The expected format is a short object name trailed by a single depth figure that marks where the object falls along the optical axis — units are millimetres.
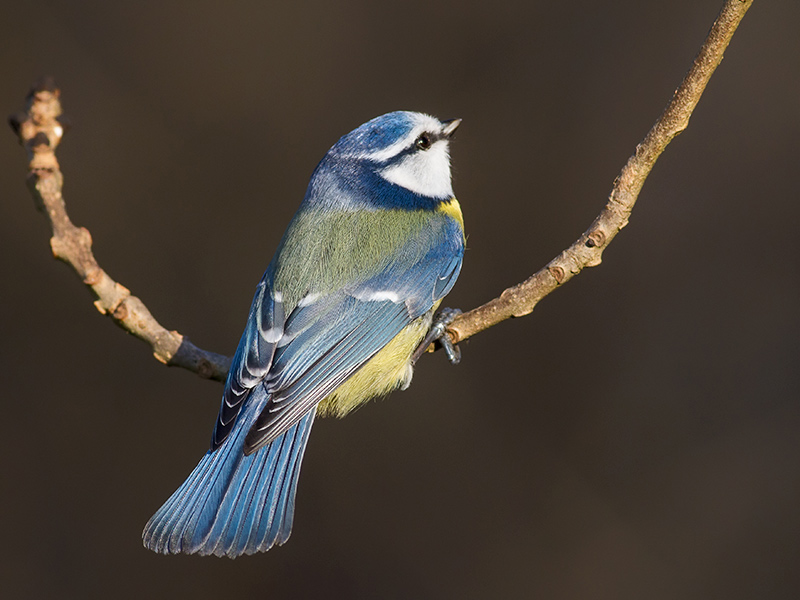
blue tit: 2694
